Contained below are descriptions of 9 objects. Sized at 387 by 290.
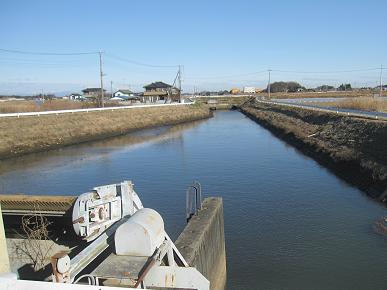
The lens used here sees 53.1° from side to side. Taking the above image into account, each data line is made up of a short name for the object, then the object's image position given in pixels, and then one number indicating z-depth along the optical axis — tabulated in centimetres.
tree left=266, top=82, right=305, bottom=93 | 16038
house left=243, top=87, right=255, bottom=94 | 16475
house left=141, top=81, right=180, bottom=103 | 9344
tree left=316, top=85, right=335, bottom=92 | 18051
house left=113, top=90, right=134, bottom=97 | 11175
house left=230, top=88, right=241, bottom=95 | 16191
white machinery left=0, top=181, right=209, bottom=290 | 412
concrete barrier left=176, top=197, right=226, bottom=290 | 709
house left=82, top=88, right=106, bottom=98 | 12119
